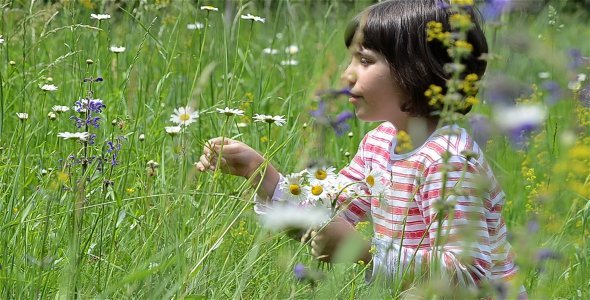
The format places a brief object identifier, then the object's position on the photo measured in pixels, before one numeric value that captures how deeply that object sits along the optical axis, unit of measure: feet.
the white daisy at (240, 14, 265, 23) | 8.25
